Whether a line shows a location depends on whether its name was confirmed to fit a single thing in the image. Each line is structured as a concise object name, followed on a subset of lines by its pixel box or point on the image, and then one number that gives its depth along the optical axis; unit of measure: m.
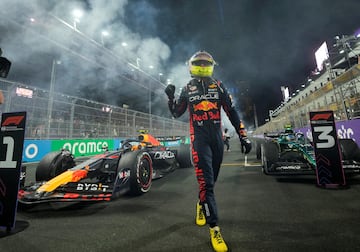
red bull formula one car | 2.52
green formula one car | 3.67
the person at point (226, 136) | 11.23
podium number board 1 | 2.00
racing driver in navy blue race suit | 1.90
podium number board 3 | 3.28
